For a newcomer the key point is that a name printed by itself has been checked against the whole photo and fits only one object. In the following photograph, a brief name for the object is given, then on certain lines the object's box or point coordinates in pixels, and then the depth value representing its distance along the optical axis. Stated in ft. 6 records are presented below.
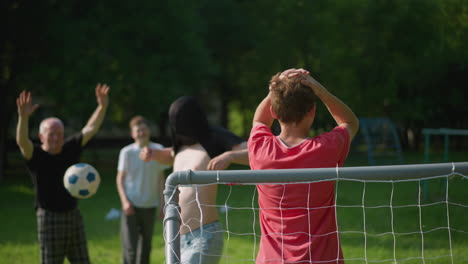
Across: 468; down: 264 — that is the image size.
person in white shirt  19.94
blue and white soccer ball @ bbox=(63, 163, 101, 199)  17.20
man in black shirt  16.99
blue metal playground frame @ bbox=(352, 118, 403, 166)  69.31
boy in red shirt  8.05
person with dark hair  12.16
